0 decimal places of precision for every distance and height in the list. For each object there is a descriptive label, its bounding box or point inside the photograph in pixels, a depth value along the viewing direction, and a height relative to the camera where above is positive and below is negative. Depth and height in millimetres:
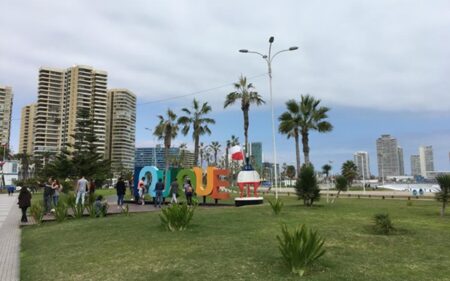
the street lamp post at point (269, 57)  23453 +8365
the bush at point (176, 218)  10969 -961
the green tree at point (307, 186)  18316 -64
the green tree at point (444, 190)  14547 -256
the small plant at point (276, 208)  14664 -919
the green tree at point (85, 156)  43906 +3683
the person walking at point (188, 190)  20445 -241
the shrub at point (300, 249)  6152 -1092
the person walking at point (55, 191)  19191 -251
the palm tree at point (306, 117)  31625 +5853
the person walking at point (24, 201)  16000 -608
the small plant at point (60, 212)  14812 -1053
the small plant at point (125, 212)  16206 -1172
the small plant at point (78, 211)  15695 -1047
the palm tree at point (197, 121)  37812 +6722
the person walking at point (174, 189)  21000 -181
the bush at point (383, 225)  10117 -1132
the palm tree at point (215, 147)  102875 +10783
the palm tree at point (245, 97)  33356 +8018
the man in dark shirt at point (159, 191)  21422 -295
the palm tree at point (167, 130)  41781 +6427
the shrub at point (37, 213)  14602 -1034
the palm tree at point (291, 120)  32156 +5677
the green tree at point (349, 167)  87150 +4219
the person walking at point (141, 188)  24811 -162
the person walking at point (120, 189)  19506 -145
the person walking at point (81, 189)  18734 -122
